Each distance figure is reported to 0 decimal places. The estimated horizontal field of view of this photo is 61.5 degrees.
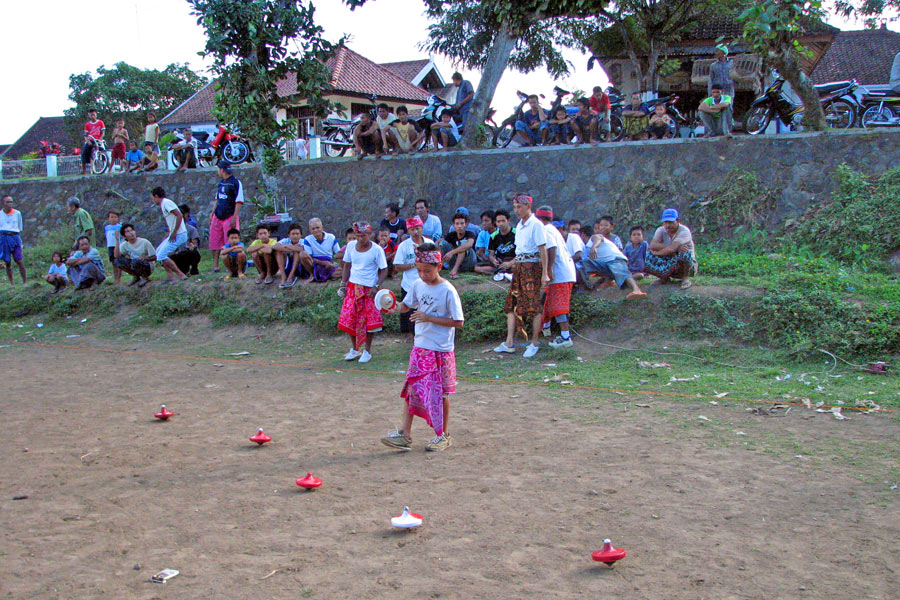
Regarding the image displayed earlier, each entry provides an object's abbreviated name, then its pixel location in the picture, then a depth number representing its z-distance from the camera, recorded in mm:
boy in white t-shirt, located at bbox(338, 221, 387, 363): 8961
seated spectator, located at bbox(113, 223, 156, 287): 12953
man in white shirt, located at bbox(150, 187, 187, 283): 12461
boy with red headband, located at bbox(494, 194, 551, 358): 8586
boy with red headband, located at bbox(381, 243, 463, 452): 5461
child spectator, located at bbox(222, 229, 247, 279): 12508
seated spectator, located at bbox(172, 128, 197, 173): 18656
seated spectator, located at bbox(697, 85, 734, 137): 12398
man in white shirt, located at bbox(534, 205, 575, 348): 8797
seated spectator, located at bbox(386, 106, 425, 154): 15023
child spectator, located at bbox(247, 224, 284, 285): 11914
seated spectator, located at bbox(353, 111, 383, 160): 15277
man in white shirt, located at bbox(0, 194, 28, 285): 13938
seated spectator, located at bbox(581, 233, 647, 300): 9703
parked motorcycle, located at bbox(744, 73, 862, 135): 12717
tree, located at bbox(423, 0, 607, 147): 23422
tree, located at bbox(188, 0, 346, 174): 13352
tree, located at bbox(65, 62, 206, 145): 37344
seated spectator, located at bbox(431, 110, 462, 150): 14734
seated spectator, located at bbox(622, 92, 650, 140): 13883
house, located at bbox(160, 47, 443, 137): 30062
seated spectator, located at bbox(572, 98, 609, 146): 13703
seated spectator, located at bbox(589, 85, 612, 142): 13703
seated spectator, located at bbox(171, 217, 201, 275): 13141
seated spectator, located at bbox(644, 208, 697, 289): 9406
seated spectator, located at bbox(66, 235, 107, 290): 13359
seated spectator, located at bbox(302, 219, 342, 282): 11680
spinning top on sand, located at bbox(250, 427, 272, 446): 5528
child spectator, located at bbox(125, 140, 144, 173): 19969
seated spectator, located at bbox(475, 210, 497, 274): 11219
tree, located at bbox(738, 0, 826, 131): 8875
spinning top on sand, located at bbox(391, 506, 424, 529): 3879
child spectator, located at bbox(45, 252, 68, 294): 13539
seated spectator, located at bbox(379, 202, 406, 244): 11609
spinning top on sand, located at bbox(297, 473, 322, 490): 4527
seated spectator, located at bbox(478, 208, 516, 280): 10845
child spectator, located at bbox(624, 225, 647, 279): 10047
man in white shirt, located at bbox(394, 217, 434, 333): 8750
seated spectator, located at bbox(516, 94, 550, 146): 14250
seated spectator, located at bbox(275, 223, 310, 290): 11641
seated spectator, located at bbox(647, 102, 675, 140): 13258
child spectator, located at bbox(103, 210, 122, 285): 13088
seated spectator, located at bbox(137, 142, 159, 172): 19172
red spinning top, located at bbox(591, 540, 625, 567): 3414
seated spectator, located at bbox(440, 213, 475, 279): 11086
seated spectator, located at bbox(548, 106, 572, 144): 13984
